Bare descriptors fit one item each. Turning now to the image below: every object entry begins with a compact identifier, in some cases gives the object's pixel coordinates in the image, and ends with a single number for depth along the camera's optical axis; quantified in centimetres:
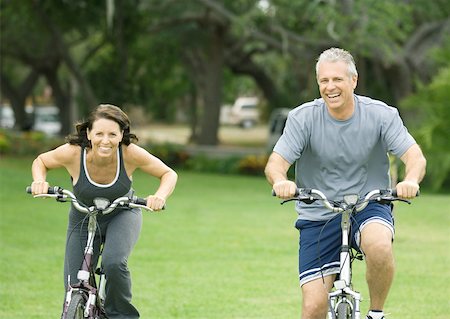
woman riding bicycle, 1415
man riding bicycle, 1294
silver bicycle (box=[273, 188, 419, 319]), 1248
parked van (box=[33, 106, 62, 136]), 11687
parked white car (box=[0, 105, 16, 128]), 13478
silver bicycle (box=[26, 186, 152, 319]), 1321
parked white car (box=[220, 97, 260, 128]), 16071
